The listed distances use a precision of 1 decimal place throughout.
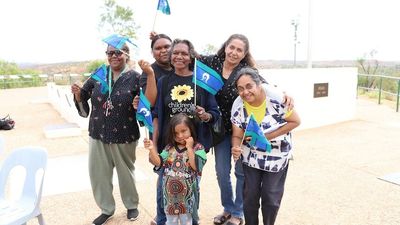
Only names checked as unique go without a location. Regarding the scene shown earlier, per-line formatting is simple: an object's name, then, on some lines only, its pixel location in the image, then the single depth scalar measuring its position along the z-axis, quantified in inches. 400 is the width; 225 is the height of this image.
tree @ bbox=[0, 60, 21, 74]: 1069.1
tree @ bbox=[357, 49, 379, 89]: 910.1
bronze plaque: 317.4
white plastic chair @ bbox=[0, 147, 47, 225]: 111.6
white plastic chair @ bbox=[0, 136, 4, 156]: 141.1
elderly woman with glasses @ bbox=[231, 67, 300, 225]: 109.0
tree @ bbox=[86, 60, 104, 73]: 867.7
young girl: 116.3
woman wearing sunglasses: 129.7
